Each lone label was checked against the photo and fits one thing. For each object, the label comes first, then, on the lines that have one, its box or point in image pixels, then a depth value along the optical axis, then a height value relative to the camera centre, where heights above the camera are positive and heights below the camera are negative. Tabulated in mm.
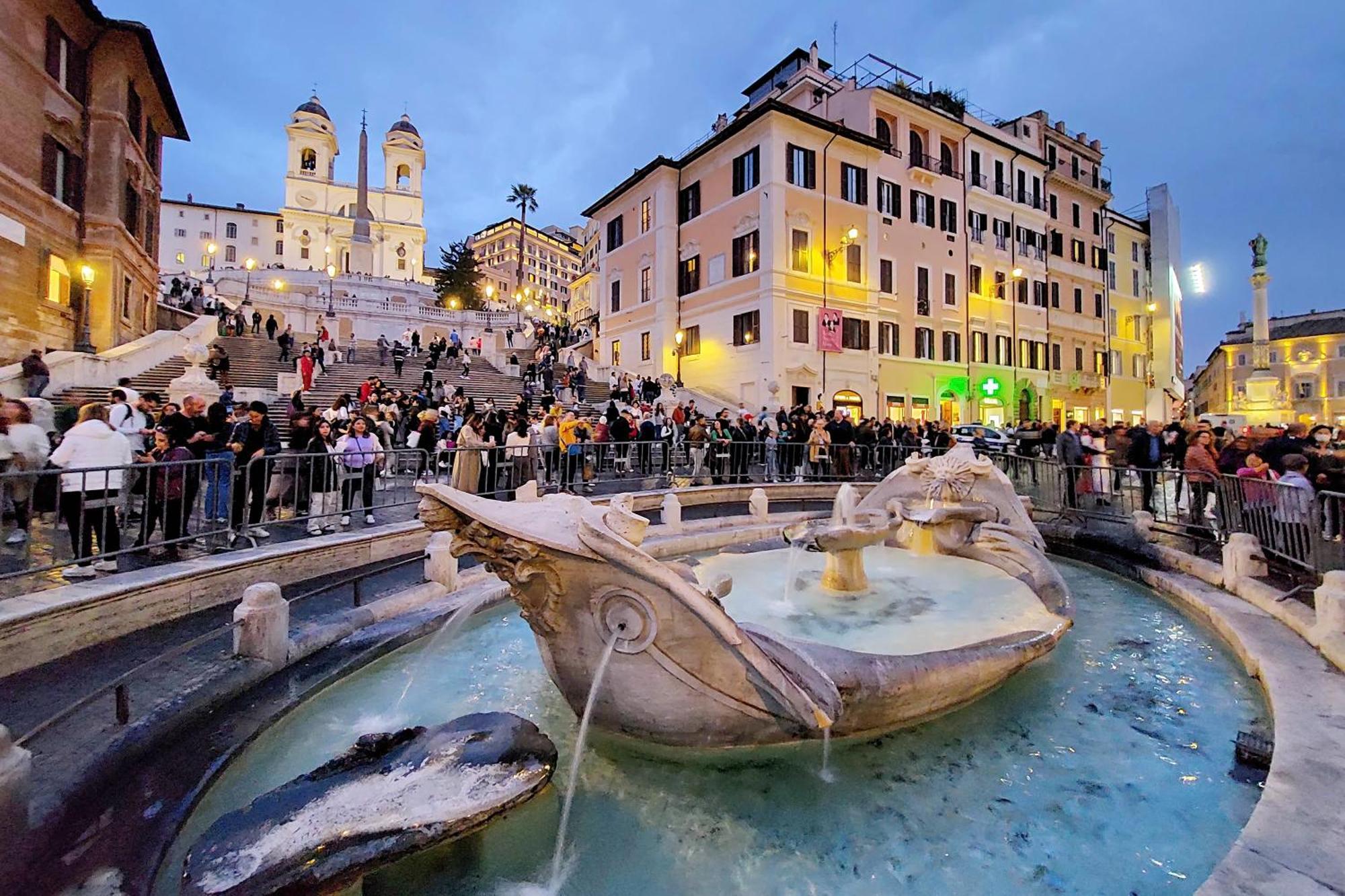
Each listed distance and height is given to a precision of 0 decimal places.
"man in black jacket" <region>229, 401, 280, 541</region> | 7809 +122
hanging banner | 28375 +5933
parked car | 22703 +927
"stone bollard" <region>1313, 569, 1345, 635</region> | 4543 -1050
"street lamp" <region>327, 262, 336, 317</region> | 48156 +12554
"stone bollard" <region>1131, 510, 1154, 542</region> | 9297 -968
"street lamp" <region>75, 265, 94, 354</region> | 23078 +6109
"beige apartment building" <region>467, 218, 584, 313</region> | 104688 +36223
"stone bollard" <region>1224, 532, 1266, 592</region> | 6652 -1056
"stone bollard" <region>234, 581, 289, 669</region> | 4219 -1089
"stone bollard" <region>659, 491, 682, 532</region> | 9773 -802
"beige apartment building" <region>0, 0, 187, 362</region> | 20641 +10885
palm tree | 80375 +34307
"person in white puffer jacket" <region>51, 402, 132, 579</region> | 5984 -146
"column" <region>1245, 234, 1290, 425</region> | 35094 +4920
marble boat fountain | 3109 -997
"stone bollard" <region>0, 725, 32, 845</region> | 2377 -1246
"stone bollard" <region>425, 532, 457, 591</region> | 6328 -1033
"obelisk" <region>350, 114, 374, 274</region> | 61031 +21687
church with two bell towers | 80250 +33731
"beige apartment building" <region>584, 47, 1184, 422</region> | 28406 +10544
